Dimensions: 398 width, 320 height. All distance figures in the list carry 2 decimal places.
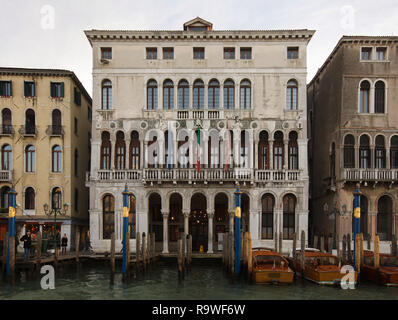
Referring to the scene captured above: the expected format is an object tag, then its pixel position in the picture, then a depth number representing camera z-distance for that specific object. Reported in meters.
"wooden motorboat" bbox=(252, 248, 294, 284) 19.52
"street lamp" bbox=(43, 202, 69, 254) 29.14
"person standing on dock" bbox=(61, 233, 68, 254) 27.22
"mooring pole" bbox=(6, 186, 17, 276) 19.64
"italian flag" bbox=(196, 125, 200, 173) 27.23
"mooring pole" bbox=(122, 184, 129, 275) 19.42
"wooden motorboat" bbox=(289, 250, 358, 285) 19.31
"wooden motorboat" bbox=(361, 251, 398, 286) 19.20
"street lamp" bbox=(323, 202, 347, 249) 25.87
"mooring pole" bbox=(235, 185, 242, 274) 20.19
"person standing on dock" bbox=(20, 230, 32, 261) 22.72
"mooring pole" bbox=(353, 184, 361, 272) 20.00
